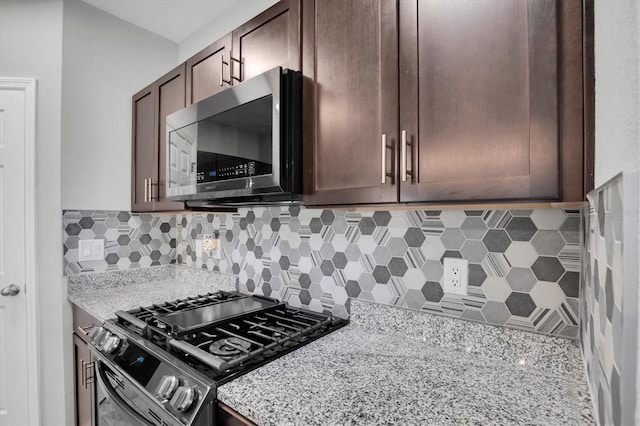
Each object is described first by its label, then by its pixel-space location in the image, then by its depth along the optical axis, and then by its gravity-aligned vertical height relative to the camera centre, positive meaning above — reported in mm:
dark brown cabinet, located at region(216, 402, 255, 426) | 816 -523
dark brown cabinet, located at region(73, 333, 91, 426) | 1697 -903
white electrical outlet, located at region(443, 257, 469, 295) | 1117 -214
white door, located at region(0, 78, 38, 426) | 1827 -210
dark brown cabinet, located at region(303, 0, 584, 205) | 701 +290
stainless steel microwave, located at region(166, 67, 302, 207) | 1138 +271
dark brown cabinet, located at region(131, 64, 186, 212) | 1794 +456
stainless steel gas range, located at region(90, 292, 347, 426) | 938 -456
